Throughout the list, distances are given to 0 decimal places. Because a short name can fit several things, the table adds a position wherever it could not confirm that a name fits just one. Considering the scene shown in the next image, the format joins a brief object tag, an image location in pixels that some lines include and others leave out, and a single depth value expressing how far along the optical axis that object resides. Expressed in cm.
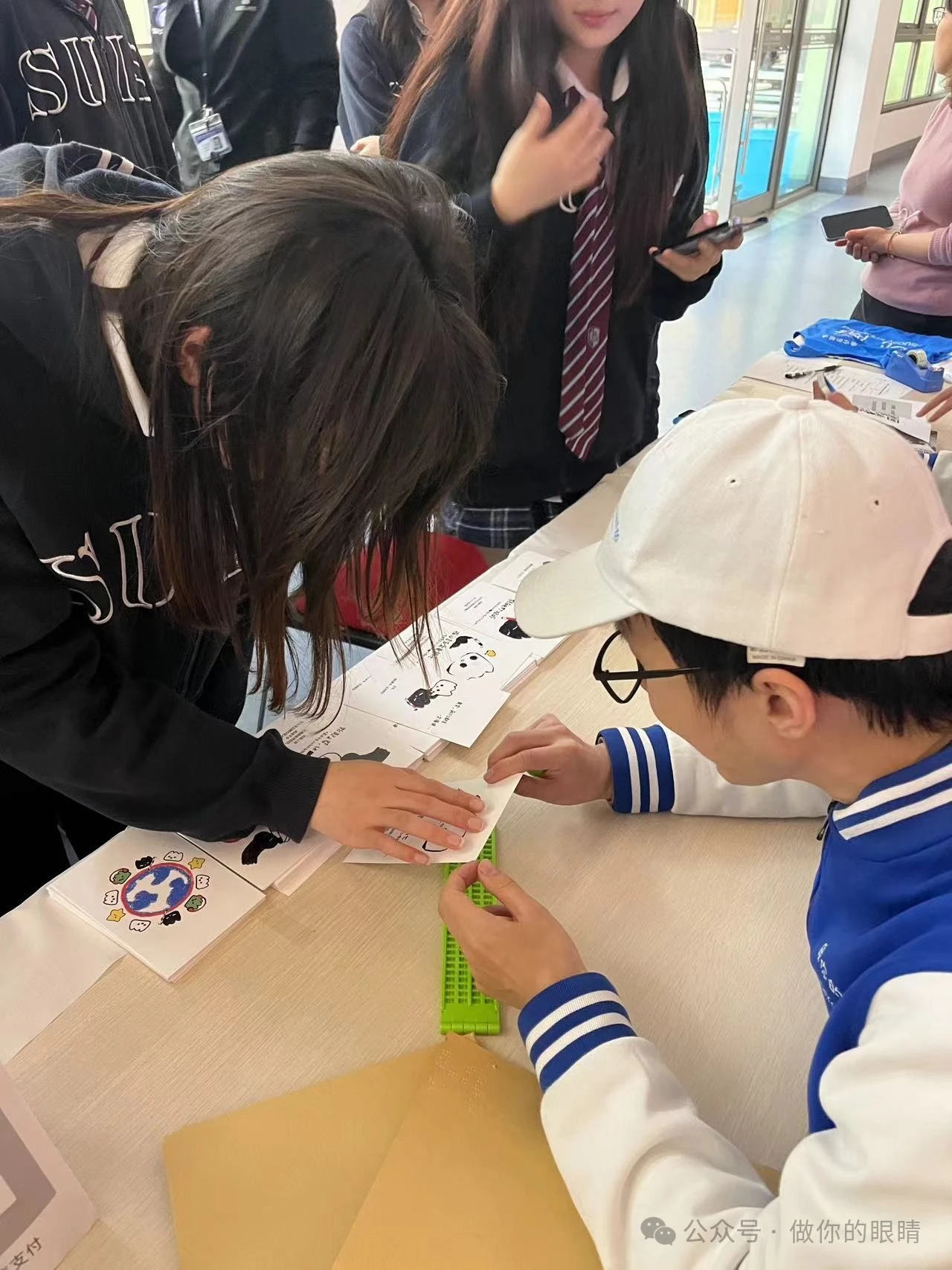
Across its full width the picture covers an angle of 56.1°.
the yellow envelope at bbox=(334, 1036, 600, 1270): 55
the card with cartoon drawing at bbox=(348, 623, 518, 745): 97
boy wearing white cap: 48
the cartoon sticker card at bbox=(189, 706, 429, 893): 80
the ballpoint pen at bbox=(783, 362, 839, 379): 184
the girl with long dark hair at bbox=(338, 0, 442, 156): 146
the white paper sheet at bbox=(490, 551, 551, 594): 121
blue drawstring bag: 190
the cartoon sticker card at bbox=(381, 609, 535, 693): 104
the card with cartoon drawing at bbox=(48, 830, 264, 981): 73
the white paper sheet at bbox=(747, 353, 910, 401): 178
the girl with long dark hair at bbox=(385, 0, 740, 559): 120
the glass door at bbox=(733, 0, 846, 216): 517
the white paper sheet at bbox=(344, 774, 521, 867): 79
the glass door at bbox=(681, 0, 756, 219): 477
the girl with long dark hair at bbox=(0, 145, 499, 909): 60
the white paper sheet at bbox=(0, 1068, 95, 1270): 49
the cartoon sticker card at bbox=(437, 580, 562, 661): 110
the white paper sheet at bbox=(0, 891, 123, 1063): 67
